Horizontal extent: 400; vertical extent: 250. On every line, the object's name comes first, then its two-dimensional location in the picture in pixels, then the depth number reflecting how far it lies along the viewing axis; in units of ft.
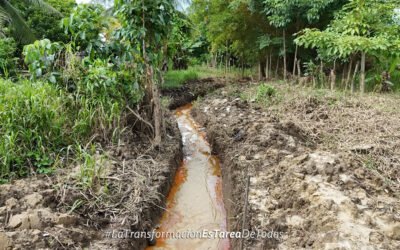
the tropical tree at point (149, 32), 13.47
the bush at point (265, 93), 22.22
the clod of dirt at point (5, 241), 7.09
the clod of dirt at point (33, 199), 8.82
